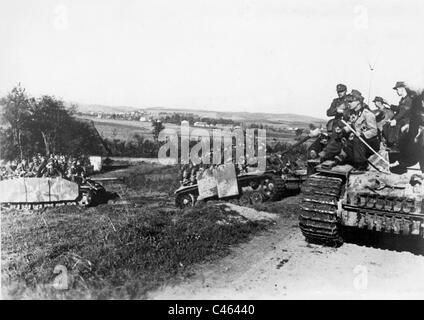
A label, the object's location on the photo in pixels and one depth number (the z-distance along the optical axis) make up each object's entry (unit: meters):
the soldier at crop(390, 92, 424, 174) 8.43
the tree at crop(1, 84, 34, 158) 13.82
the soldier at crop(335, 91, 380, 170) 8.59
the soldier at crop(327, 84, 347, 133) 9.67
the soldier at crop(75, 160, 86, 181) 13.65
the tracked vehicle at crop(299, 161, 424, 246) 7.34
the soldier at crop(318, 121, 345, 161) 9.00
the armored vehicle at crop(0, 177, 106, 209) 12.76
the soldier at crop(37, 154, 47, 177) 13.20
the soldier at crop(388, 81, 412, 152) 8.54
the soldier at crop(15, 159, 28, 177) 13.00
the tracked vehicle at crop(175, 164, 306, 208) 13.20
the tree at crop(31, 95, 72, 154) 15.09
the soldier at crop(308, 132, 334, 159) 10.43
